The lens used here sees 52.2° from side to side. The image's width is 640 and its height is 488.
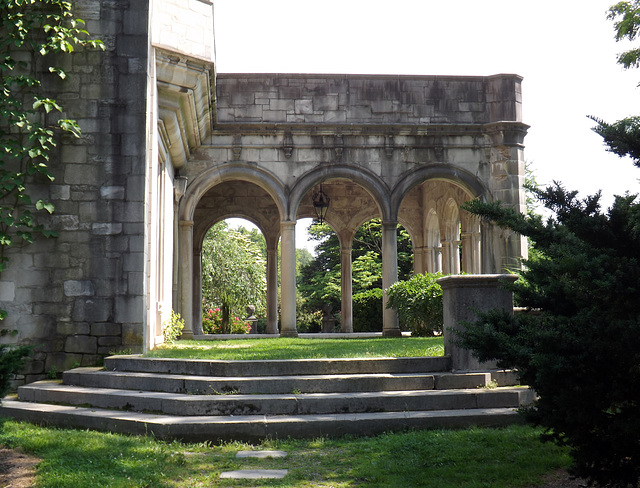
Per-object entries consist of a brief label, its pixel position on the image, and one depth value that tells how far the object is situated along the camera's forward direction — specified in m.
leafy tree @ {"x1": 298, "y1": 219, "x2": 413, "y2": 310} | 26.77
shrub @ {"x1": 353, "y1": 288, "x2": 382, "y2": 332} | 21.81
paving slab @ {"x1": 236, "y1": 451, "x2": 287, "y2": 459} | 4.99
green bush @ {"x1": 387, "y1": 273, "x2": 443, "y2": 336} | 11.80
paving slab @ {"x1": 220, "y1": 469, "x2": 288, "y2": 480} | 4.39
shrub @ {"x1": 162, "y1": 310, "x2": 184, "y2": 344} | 10.51
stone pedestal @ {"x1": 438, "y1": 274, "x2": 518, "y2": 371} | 6.77
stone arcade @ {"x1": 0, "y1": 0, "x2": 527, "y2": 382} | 8.05
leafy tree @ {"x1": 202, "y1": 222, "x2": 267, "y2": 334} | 27.42
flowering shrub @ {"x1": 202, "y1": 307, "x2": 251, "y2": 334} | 19.52
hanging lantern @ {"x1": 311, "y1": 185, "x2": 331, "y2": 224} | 15.84
